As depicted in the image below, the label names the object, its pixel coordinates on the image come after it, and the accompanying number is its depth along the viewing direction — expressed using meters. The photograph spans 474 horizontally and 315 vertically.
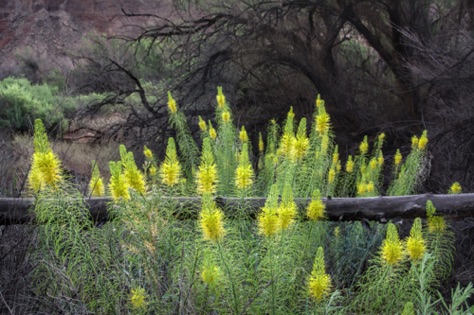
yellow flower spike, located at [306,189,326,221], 3.29
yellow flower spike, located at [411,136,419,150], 5.20
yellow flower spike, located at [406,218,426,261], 2.68
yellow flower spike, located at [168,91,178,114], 5.24
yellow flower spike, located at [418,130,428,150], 4.87
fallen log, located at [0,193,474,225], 3.80
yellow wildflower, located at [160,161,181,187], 2.91
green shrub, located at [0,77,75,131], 14.45
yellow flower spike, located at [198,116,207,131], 5.93
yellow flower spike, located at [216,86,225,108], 5.02
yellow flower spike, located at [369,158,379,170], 5.47
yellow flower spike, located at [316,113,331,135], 3.97
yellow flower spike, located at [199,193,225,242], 2.52
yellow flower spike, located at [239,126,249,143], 5.39
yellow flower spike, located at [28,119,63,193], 2.74
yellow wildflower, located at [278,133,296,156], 3.70
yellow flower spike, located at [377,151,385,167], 5.58
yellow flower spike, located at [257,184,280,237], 2.56
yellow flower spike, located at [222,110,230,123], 5.21
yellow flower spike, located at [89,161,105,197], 3.33
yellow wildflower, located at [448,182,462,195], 4.30
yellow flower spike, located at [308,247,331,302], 2.54
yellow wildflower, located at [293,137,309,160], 3.63
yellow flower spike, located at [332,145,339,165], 4.89
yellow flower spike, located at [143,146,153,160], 5.55
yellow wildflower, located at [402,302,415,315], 2.35
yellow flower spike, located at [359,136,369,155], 5.59
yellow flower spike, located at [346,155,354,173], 5.36
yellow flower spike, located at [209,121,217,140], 5.44
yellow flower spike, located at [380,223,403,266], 2.65
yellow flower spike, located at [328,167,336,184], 4.80
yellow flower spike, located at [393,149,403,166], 5.52
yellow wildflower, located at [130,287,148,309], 2.76
